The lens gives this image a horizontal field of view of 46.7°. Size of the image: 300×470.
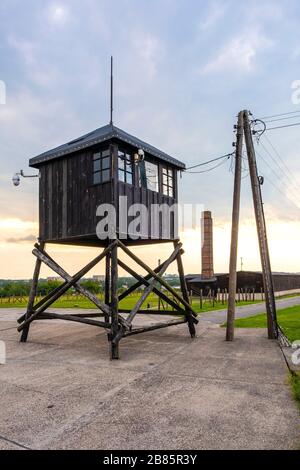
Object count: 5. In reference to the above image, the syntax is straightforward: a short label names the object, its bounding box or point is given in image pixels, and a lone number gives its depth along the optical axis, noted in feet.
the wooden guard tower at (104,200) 33.09
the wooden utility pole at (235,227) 36.24
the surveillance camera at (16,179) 38.32
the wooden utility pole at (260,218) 38.06
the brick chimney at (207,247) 143.13
